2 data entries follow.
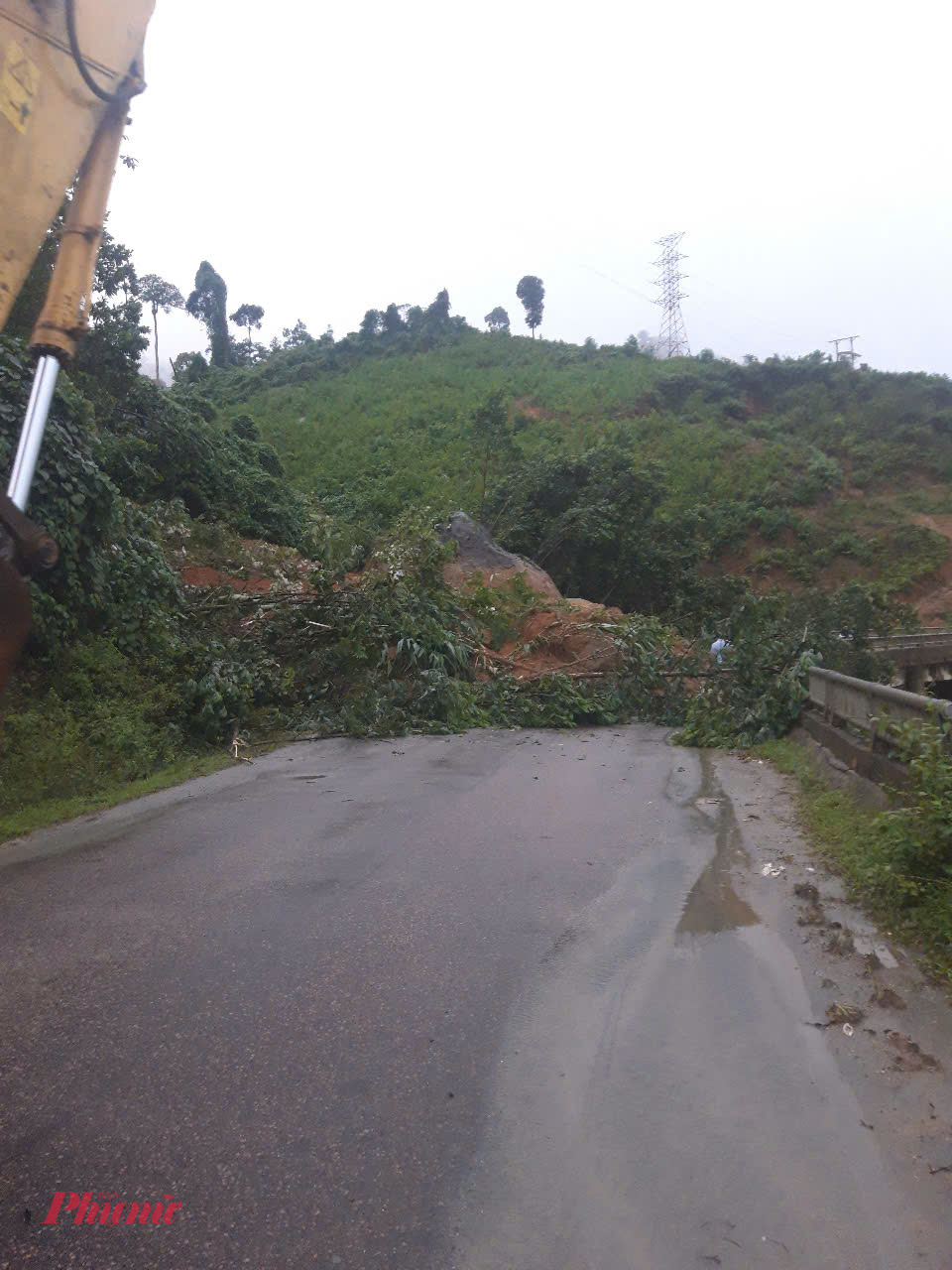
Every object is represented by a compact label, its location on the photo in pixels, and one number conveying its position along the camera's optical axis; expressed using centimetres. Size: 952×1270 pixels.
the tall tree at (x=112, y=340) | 1850
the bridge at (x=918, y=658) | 1599
